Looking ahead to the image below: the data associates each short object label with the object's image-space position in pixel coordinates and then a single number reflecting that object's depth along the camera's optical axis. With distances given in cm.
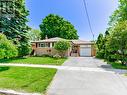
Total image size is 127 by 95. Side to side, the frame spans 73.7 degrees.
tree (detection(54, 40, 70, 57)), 1359
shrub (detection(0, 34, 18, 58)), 700
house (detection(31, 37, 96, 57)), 1504
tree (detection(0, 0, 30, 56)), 1133
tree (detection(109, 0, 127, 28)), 1451
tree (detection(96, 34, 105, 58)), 1414
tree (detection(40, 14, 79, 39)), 2342
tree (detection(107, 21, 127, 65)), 927
